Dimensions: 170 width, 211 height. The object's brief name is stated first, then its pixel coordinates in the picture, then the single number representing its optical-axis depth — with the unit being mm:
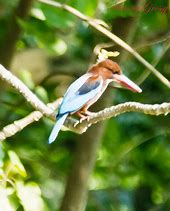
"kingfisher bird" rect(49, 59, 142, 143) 10267
